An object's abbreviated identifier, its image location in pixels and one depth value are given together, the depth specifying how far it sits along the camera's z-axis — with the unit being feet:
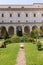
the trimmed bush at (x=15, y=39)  46.51
